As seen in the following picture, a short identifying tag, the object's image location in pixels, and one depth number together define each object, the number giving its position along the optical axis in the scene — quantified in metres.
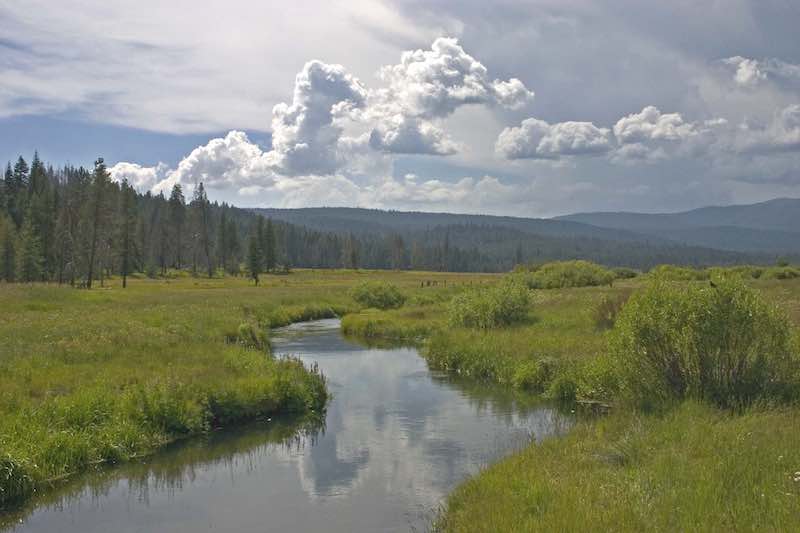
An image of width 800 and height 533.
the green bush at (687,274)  64.19
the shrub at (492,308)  42.56
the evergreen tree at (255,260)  106.72
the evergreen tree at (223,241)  141.00
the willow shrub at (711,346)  17.42
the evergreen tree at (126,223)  92.12
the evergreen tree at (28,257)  86.75
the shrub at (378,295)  72.50
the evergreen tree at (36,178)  123.24
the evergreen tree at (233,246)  141.62
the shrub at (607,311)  36.59
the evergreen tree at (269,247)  142.23
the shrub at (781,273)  65.88
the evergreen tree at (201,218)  131.16
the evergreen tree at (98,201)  79.97
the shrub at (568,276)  72.88
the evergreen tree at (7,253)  88.88
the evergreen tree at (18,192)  113.57
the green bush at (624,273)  85.03
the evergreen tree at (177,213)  135.12
